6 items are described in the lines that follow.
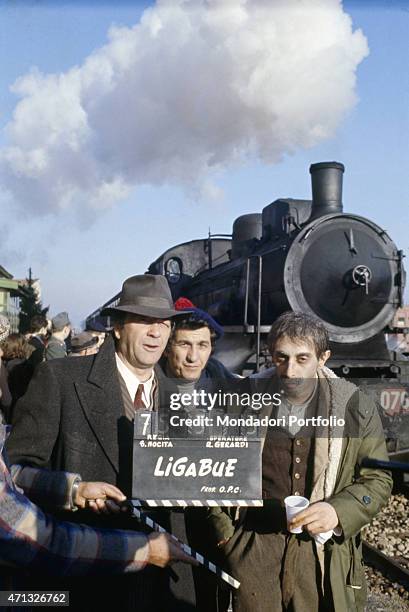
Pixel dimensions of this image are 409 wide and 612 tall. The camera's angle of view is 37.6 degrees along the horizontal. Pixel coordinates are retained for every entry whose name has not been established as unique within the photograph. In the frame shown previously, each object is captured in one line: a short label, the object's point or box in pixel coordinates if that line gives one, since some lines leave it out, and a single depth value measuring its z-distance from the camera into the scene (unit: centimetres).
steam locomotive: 617
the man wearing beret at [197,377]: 219
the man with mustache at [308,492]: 209
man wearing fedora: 204
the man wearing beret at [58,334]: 491
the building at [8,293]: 1886
